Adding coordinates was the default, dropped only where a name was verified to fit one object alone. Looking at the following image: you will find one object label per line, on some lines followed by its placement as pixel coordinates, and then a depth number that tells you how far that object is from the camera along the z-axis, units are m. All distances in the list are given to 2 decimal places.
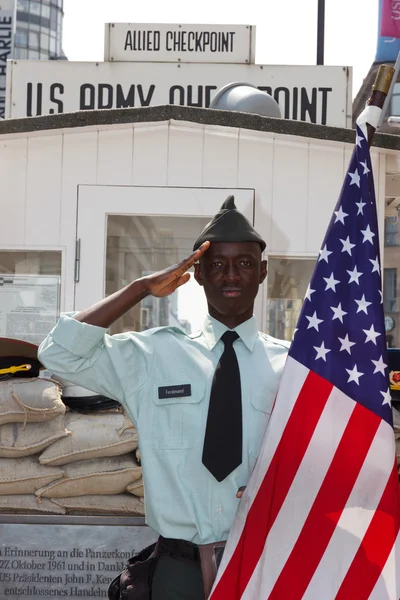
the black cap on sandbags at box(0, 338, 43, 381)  4.34
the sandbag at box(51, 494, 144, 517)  4.21
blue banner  8.63
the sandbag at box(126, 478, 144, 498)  4.21
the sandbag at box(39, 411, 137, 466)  4.22
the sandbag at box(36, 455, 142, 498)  4.20
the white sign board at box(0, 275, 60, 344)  5.29
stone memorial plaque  4.02
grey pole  10.41
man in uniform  2.43
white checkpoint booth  5.31
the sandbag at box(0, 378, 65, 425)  4.14
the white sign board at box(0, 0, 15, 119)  25.53
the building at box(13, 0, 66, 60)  66.88
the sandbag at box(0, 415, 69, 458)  4.20
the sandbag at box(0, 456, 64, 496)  4.21
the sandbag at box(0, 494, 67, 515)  4.20
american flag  2.48
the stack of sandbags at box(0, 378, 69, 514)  4.16
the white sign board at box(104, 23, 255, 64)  8.44
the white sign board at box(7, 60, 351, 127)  8.33
